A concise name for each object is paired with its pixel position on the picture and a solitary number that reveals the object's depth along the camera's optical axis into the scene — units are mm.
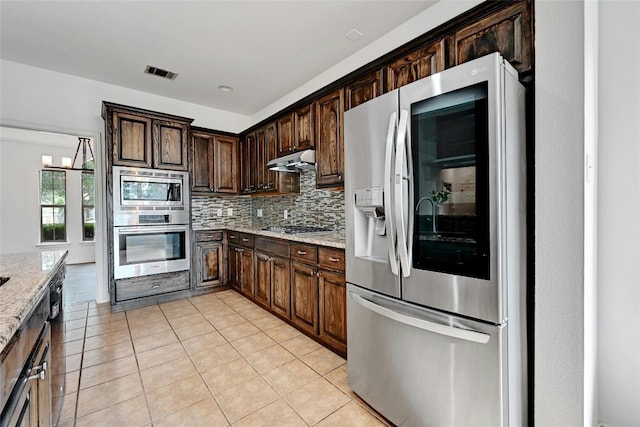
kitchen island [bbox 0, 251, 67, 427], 741
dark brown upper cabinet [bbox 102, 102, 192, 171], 3453
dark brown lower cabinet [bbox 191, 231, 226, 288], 4086
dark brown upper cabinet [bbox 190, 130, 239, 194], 4250
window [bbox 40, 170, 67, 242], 6461
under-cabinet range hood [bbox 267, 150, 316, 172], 3067
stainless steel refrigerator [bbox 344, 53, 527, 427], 1226
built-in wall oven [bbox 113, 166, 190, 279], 3477
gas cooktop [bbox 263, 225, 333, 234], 3370
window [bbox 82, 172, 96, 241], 7062
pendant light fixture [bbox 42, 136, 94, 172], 5145
